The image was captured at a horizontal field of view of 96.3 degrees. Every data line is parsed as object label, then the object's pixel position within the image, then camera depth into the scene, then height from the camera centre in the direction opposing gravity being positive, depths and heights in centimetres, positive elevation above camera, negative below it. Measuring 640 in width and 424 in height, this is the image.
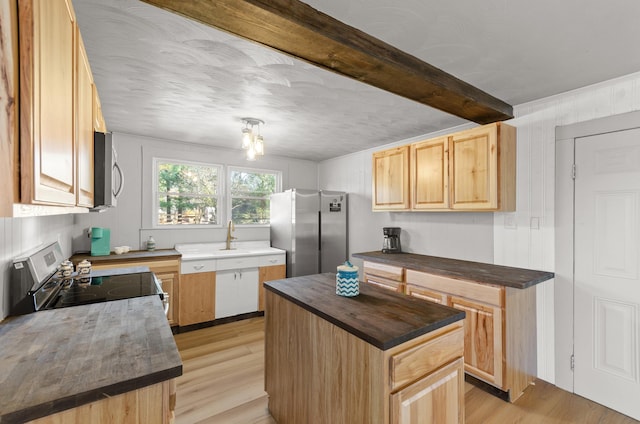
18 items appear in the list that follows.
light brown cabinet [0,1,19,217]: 59 +23
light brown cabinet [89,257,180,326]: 314 -74
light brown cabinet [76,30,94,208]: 120 +38
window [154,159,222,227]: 386 +25
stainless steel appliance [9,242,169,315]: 142 -48
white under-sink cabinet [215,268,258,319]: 356 -104
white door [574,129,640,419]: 201 -45
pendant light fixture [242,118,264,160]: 279 +69
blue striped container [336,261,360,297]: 171 -43
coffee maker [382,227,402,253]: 357 -37
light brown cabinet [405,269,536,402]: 217 -96
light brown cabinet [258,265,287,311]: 384 -87
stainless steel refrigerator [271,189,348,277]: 401 -26
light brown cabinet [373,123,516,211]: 247 +37
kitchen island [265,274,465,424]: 120 -70
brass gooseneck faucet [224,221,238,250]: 412 -33
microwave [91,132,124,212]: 157 +24
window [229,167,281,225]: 441 +29
